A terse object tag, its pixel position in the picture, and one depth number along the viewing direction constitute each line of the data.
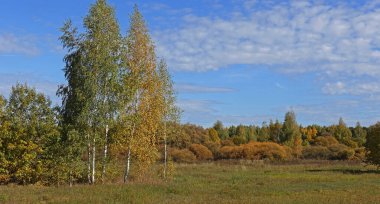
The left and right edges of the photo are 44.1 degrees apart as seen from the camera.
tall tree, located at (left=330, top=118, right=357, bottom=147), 113.49
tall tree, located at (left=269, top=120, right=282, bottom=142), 132.80
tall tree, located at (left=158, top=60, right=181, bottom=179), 37.69
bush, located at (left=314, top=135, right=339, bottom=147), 112.59
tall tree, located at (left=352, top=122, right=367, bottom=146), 130.44
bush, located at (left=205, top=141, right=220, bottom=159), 97.31
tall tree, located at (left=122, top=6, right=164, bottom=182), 32.94
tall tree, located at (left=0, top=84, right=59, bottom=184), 31.41
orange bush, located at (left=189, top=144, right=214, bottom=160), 93.56
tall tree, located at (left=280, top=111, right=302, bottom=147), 120.94
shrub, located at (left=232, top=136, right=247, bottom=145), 118.12
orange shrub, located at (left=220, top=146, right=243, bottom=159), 93.62
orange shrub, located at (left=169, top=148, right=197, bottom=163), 83.88
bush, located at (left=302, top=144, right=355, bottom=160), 89.88
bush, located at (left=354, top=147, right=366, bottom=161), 86.79
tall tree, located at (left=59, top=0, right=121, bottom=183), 30.31
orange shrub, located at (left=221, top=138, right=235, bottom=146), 113.03
